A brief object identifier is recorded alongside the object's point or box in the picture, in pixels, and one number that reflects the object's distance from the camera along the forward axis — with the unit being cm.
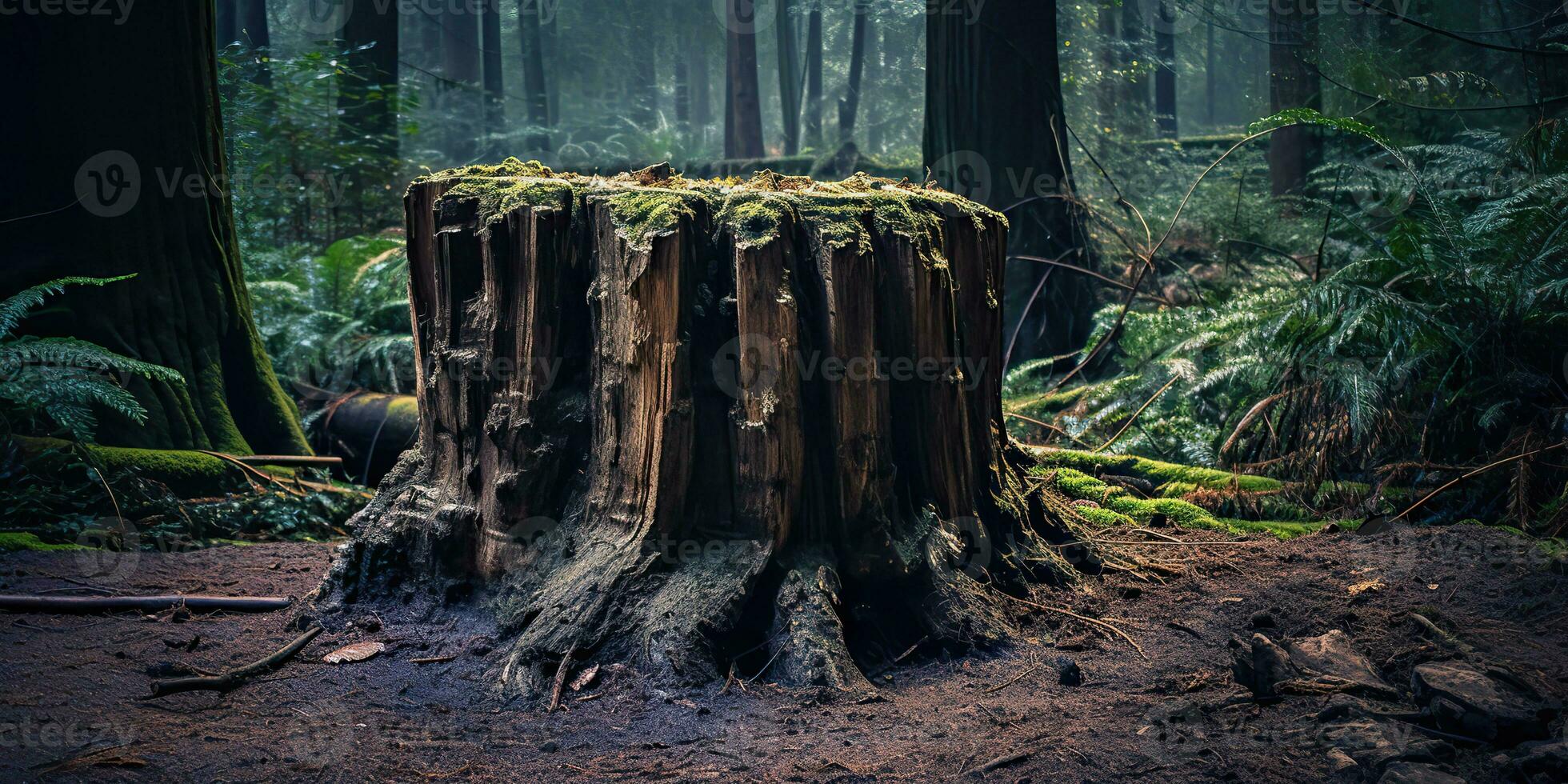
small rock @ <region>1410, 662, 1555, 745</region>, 230
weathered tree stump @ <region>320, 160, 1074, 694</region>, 320
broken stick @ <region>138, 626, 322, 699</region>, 284
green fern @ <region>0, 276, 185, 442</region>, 437
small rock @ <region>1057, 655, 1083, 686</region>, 300
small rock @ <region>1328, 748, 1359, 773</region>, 224
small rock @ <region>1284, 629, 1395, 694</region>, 271
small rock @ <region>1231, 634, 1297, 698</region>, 274
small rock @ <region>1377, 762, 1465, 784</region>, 206
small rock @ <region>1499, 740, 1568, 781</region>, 209
